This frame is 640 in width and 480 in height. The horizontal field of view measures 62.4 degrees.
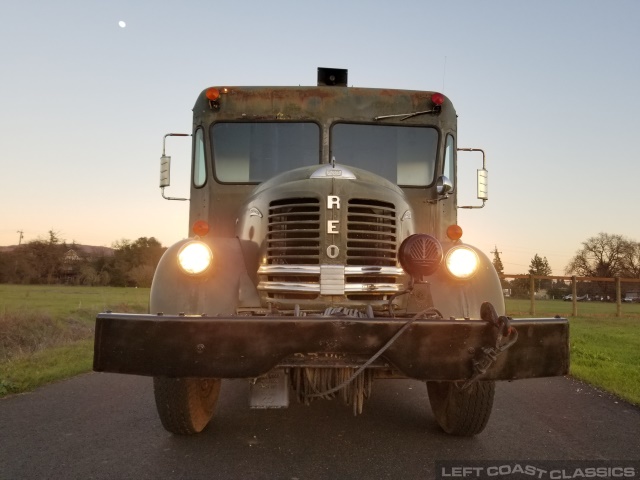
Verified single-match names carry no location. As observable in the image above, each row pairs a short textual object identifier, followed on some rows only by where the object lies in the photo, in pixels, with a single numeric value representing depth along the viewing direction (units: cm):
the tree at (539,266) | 11085
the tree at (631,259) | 8044
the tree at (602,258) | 8154
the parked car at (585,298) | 5100
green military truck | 295
